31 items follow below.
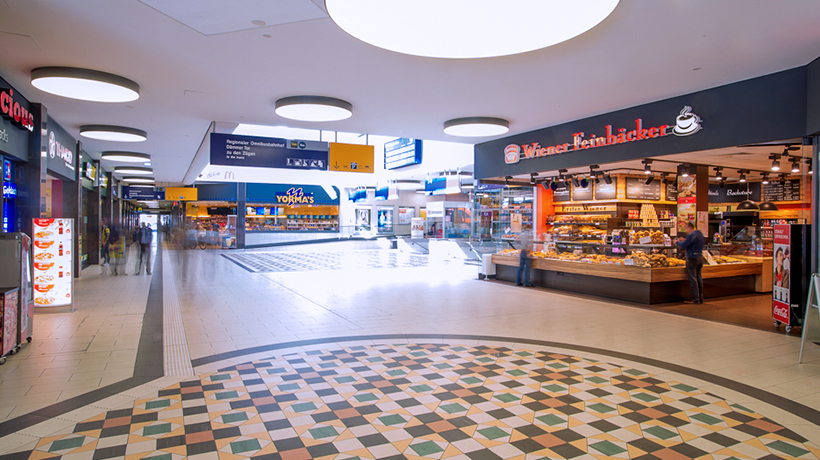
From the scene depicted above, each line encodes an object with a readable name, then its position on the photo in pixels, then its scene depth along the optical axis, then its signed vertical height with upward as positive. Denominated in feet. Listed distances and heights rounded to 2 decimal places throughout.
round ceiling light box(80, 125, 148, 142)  30.91 +5.87
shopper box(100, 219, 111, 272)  42.24 -2.44
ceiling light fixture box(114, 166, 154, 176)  52.68 +5.76
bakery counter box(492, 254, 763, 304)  26.16 -3.52
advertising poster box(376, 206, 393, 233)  98.41 +1.14
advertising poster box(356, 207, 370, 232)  96.53 +0.85
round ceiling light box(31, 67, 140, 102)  18.63 +5.71
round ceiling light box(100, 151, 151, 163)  42.10 +5.77
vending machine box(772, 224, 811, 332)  18.95 -1.90
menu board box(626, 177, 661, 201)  39.29 +3.04
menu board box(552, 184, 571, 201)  43.27 +2.85
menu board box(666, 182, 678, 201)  40.81 +3.03
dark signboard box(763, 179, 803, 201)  41.06 +3.24
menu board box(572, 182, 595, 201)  41.45 +2.81
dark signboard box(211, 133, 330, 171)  31.30 +4.88
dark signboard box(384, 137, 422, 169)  38.73 +6.20
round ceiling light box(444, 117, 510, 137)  27.25 +5.82
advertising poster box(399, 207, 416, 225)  99.60 +1.41
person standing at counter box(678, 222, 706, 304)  26.37 -1.98
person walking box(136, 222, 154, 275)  39.70 -2.12
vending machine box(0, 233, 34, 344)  16.21 -1.93
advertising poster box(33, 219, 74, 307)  23.04 -2.37
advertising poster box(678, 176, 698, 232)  29.40 +1.56
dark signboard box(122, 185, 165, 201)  73.00 +4.04
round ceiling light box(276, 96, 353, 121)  23.31 +5.86
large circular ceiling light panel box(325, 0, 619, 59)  12.16 +5.72
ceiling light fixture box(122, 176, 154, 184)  66.18 +5.70
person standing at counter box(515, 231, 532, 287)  33.15 -2.63
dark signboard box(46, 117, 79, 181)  27.99 +4.47
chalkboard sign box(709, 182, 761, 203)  45.65 +3.44
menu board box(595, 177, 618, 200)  39.10 +2.91
